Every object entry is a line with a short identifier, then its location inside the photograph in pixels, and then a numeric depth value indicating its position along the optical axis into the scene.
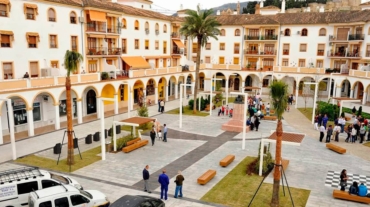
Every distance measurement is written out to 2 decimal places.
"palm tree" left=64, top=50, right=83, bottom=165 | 20.97
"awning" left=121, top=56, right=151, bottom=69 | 42.69
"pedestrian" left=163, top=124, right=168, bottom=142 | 27.05
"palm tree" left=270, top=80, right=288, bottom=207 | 15.36
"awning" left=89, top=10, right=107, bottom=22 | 36.16
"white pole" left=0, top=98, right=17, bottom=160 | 21.69
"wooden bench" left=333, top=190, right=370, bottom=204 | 16.30
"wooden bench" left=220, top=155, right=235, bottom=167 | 21.23
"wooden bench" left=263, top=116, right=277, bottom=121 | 35.98
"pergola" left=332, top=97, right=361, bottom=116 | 32.97
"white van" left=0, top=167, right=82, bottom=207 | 14.79
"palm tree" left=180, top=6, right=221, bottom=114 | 39.09
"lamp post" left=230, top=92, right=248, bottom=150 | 24.66
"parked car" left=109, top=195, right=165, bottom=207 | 13.30
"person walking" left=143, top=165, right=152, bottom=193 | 17.09
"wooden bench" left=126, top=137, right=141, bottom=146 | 25.16
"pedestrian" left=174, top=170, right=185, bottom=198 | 16.33
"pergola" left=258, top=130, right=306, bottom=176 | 18.66
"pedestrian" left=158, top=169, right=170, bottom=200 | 16.09
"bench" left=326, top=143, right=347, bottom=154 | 24.25
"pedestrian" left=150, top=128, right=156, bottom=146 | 25.91
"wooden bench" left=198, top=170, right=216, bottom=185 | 18.31
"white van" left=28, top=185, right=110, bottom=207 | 13.77
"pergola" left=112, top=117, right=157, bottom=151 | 24.28
